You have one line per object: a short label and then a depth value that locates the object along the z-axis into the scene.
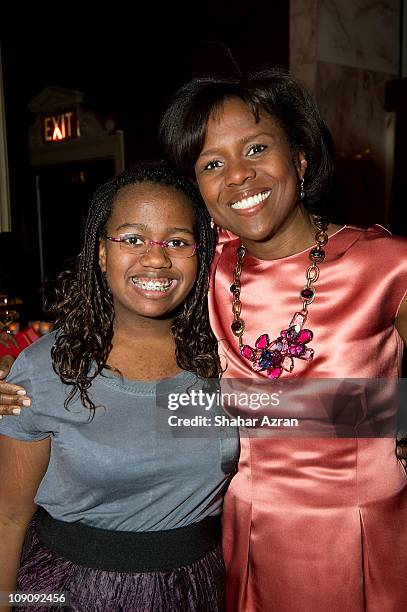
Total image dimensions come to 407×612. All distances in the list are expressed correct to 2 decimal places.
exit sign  5.64
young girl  1.34
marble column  3.42
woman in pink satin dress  1.48
